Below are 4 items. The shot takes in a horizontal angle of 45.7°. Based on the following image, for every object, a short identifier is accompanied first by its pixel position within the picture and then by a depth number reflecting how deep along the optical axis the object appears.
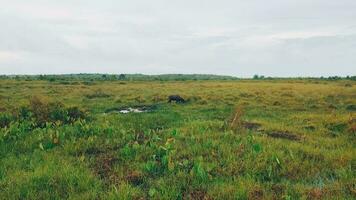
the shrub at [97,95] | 32.34
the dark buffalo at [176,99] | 26.34
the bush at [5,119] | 13.65
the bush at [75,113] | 15.00
